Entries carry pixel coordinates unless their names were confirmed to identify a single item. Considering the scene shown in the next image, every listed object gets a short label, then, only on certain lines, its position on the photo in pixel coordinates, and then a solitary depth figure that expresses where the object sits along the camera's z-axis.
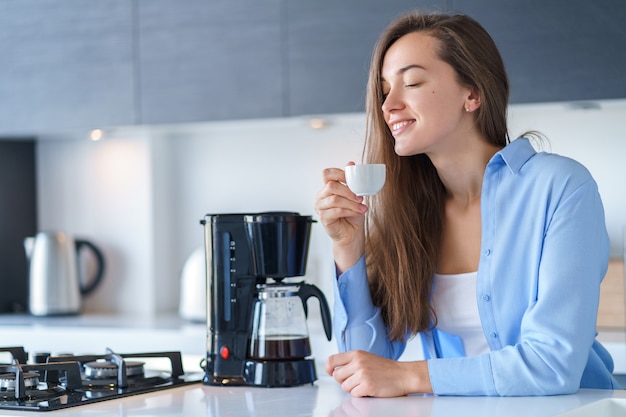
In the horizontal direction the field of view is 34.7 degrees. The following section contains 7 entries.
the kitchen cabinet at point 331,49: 3.13
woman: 1.63
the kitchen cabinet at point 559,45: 2.86
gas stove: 1.62
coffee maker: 1.81
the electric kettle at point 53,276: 3.69
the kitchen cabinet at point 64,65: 3.53
